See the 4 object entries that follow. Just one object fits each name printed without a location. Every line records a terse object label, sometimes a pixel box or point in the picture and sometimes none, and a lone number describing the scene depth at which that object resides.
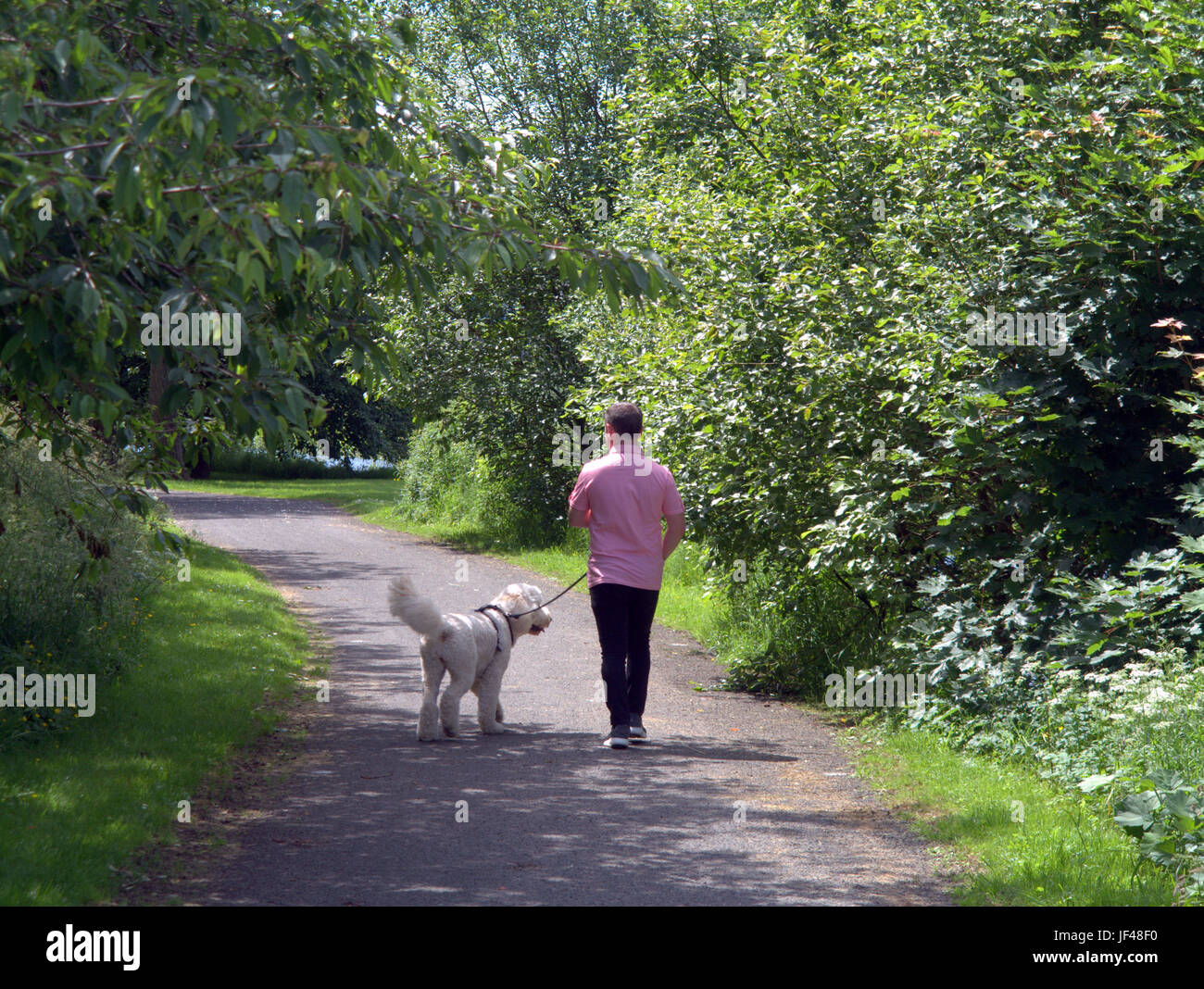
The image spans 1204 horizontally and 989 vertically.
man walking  7.66
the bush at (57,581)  7.43
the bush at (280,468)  50.00
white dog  7.42
